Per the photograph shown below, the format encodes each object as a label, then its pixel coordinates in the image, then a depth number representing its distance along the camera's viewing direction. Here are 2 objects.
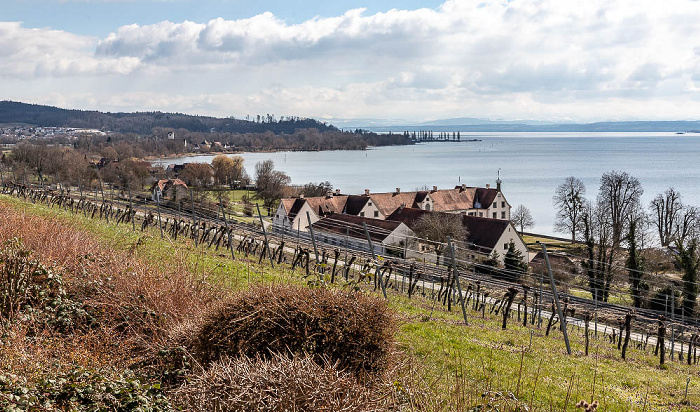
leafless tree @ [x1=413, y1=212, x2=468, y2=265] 44.38
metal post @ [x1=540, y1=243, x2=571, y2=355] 10.70
